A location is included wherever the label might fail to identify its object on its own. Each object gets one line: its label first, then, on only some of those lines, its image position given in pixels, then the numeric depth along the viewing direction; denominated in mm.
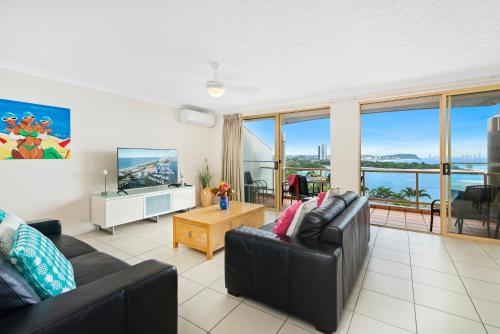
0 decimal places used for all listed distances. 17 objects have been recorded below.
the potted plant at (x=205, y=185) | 5055
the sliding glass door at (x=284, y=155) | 4875
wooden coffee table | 2625
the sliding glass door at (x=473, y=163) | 3129
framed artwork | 2810
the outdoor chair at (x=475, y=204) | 3195
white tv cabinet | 3354
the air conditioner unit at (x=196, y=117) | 4762
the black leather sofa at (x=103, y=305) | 818
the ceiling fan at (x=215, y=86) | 2811
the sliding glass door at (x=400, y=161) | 4773
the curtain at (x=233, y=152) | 5152
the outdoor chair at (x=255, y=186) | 5355
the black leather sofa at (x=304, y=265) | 1477
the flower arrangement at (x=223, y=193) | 3212
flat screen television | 3725
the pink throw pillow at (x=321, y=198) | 2430
